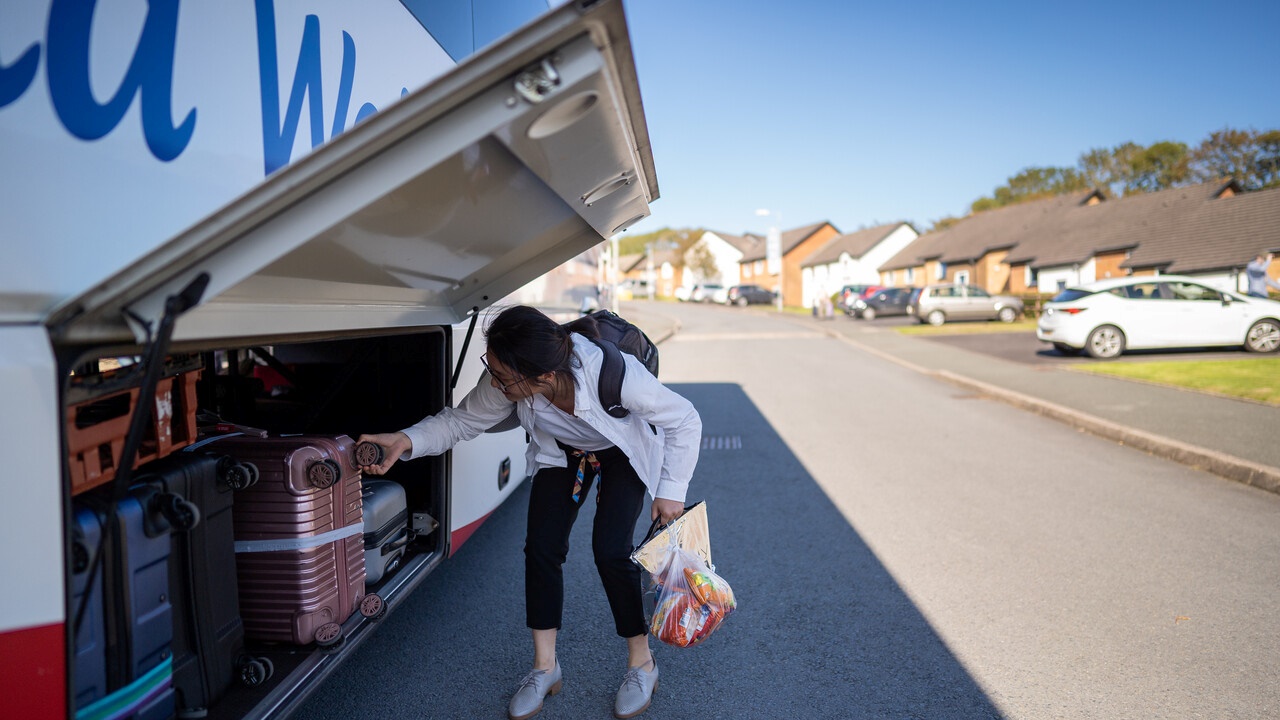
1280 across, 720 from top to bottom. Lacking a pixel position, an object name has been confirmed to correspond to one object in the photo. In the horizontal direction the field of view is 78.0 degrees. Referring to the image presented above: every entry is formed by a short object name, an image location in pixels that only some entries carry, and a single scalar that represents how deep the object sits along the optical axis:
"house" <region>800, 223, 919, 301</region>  66.06
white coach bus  1.48
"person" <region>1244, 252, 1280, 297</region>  18.64
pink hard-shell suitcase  2.59
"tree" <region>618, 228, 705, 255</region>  99.06
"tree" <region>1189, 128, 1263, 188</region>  50.47
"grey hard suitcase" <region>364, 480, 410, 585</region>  3.19
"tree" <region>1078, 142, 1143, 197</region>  64.56
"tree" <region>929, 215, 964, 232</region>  84.62
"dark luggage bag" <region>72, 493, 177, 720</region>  1.74
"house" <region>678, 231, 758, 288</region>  95.62
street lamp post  48.81
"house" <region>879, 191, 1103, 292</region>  46.09
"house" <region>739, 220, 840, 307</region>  77.06
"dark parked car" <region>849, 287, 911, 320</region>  36.94
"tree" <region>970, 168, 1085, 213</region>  76.12
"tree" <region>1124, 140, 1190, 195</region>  61.56
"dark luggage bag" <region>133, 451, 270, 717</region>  2.14
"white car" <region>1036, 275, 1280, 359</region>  15.85
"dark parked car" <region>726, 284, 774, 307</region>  59.19
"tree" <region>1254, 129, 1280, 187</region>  49.22
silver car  29.86
